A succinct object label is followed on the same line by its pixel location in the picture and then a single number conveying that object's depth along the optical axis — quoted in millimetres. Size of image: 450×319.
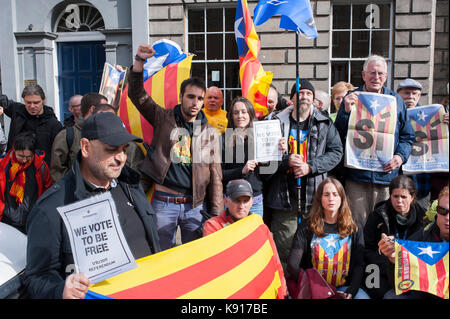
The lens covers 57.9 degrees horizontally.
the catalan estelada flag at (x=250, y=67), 4512
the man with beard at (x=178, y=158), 3240
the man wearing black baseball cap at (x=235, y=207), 2842
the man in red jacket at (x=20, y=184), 3783
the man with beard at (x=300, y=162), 3594
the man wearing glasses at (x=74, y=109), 5090
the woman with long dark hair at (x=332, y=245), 2924
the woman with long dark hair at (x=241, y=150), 3605
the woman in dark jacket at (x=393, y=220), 3006
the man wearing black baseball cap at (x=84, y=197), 1680
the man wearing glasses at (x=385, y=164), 3621
